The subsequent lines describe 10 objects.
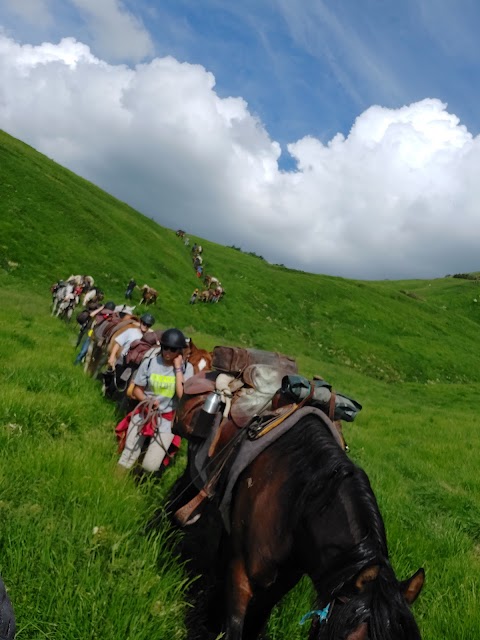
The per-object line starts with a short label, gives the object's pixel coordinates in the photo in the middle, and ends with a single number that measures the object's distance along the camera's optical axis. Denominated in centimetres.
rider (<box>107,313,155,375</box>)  909
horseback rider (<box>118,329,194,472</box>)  562
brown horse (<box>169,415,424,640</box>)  195
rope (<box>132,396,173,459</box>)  573
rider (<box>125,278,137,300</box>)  2973
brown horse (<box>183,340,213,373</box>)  748
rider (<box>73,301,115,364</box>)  1204
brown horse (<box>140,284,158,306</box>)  2953
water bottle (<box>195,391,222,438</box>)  433
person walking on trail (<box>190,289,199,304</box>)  3425
